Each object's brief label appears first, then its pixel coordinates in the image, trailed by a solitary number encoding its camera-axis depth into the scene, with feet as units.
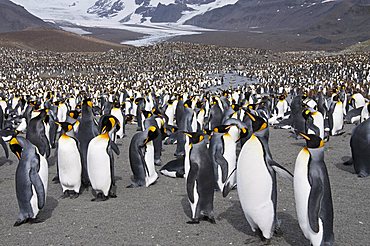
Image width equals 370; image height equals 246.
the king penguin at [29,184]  15.20
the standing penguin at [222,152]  18.35
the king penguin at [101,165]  17.85
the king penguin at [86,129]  20.17
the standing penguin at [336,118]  31.22
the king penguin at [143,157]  19.49
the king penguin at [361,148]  19.42
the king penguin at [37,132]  21.54
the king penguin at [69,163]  17.92
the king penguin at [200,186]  15.11
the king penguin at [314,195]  11.84
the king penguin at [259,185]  13.14
